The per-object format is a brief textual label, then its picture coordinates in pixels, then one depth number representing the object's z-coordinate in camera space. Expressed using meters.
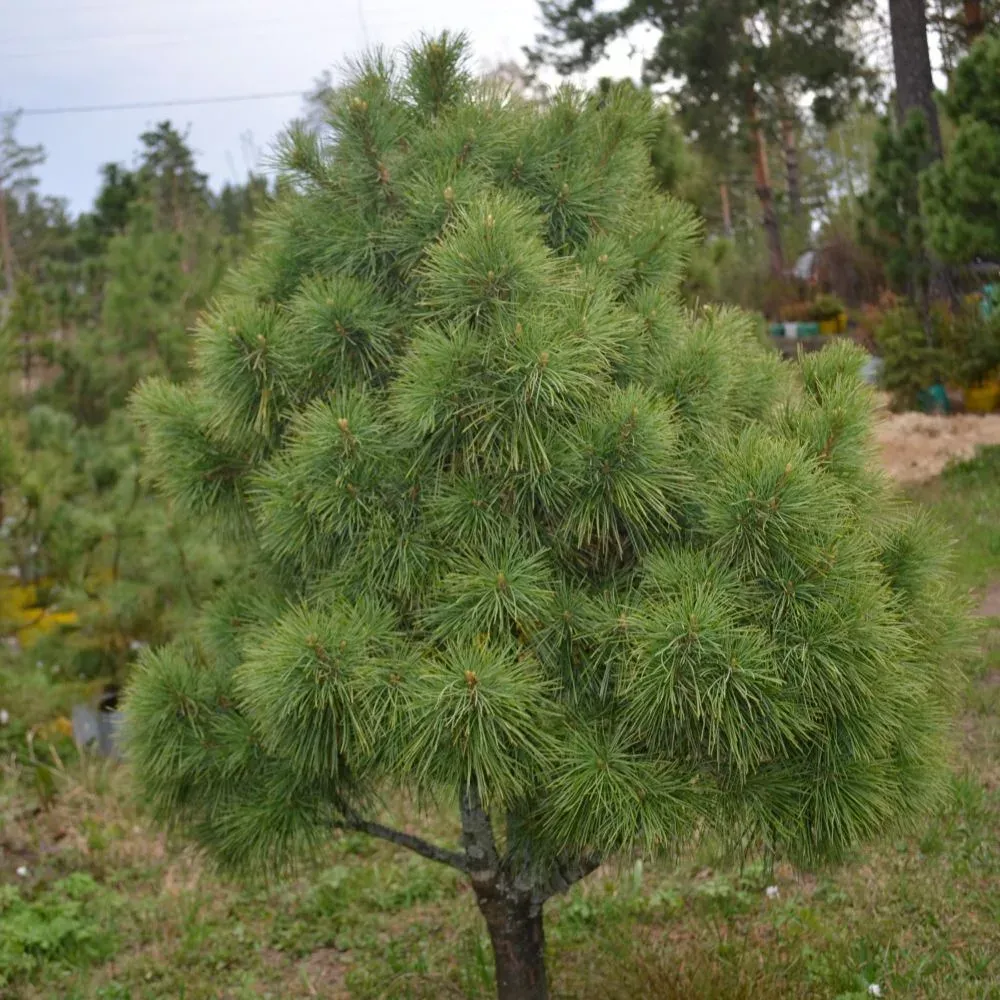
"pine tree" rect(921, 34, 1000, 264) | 7.89
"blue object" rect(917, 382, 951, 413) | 10.30
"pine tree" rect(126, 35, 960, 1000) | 1.95
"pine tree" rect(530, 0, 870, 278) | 13.38
